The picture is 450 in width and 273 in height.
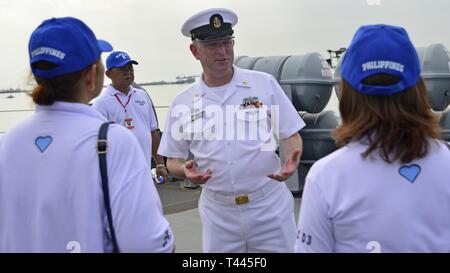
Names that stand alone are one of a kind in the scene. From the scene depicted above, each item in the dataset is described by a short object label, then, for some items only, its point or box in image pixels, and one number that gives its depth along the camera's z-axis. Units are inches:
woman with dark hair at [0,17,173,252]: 61.5
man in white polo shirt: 201.2
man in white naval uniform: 111.3
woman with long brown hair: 57.9
